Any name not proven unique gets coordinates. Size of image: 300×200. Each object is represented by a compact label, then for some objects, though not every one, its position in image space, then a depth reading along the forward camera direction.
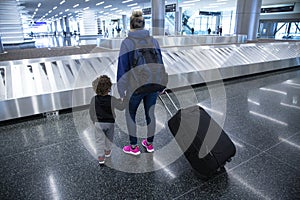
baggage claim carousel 3.37
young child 2.01
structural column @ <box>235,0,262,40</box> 11.70
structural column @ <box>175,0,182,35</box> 23.99
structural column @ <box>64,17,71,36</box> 41.91
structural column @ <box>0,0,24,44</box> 13.96
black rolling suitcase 1.88
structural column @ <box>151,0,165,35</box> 13.26
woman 1.85
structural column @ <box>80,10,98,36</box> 41.94
